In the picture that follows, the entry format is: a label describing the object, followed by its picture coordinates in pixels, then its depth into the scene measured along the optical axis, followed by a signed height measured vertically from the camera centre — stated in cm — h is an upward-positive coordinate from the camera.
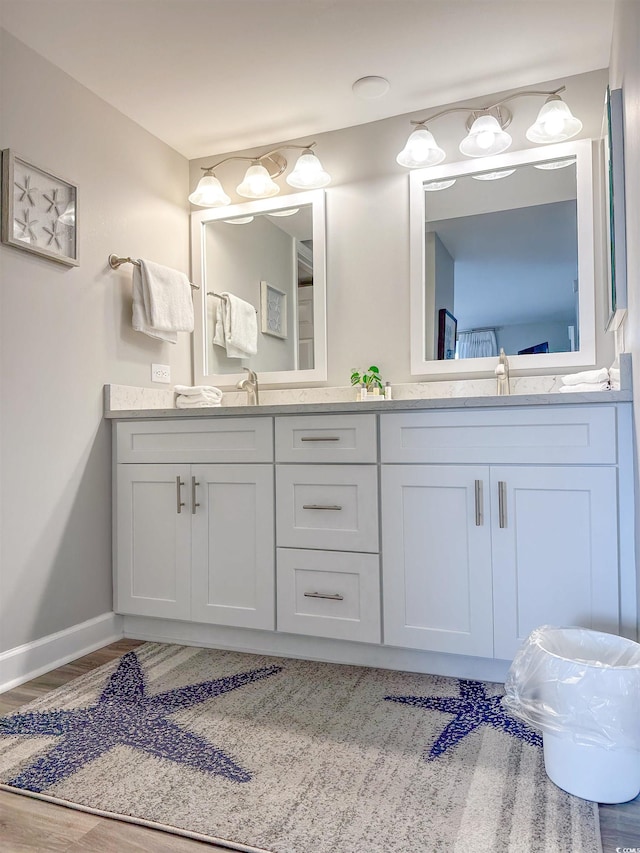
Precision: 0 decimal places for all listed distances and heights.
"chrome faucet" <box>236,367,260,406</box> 274 +25
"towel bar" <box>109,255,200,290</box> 245 +74
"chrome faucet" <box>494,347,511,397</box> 234 +23
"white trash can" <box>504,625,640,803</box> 120 -58
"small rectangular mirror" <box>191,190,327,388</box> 274 +76
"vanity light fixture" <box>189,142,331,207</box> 266 +120
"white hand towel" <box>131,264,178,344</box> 251 +55
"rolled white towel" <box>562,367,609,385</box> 192 +20
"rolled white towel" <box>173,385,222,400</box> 267 +22
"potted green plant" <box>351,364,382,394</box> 257 +25
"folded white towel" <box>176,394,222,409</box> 268 +17
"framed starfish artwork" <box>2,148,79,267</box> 197 +81
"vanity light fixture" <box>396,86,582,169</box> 226 +120
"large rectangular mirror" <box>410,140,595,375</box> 233 +72
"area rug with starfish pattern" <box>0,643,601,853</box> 119 -78
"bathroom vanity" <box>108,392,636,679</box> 176 -29
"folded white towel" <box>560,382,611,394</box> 193 +17
